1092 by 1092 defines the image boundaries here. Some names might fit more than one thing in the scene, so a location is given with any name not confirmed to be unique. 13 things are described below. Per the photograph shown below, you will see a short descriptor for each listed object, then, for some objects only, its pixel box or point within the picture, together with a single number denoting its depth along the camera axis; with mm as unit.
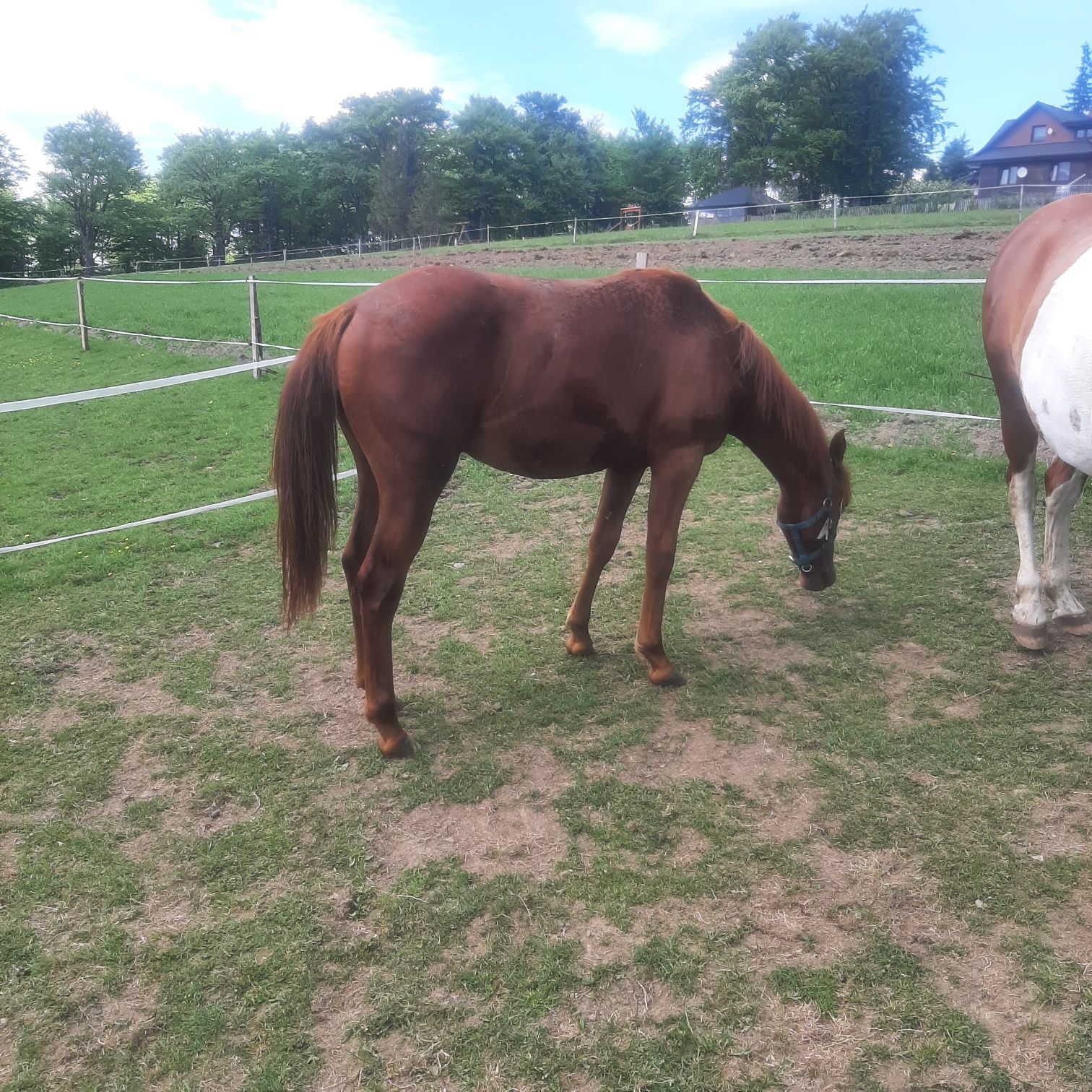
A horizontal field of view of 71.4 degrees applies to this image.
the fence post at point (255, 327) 9688
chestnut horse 2654
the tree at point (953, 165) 51656
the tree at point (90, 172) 48781
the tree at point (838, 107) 50344
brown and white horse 2762
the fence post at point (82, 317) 13117
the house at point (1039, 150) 44969
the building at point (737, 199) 53125
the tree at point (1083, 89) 69312
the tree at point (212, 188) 56031
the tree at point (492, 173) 55344
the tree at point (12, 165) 48406
